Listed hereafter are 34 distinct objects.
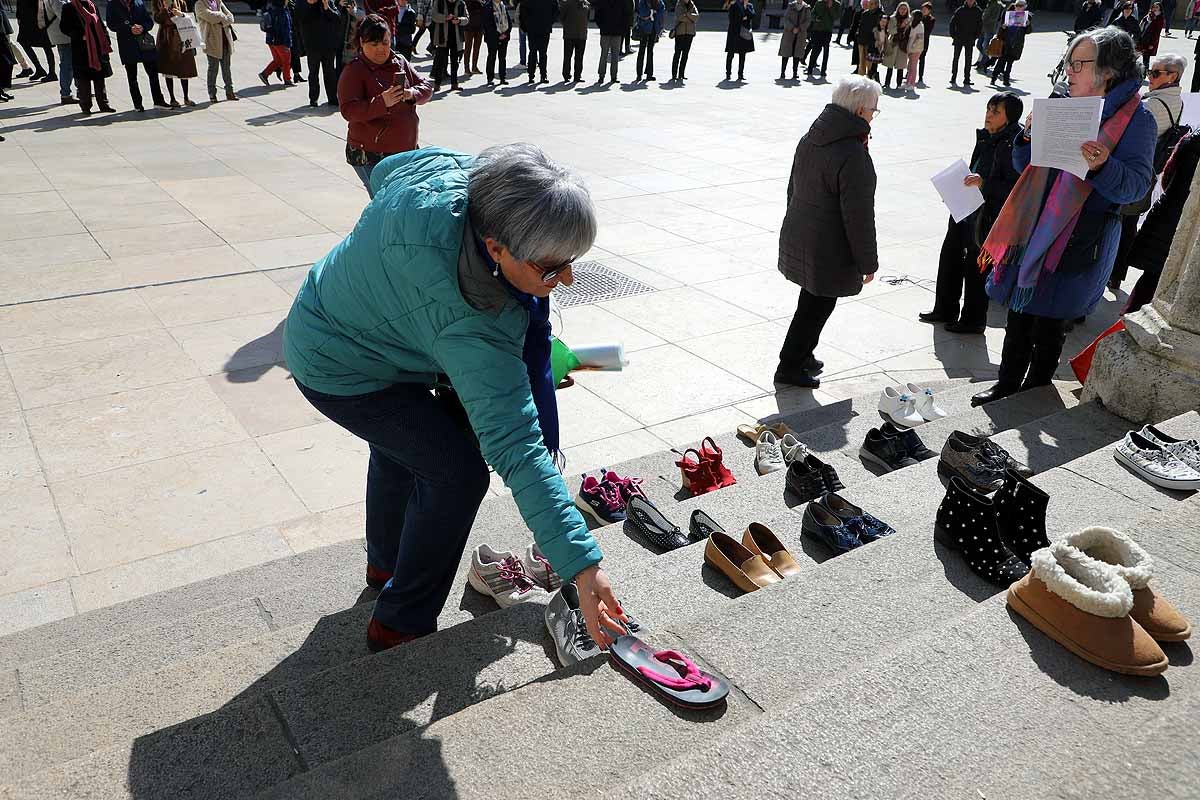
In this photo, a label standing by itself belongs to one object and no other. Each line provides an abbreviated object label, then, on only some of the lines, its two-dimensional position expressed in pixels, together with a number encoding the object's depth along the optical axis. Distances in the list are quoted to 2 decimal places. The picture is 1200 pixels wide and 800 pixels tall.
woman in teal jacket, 2.33
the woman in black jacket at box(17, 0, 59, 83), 14.12
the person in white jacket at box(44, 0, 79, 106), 13.73
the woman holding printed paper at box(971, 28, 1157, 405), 4.53
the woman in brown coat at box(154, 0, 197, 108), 13.70
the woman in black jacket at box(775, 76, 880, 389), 5.28
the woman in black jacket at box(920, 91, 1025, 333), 6.20
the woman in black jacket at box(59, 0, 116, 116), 13.01
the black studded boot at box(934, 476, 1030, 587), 3.20
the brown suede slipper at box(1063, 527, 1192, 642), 2.70
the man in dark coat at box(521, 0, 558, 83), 18.06
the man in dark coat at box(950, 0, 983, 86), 20.97
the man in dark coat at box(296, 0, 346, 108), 14.78
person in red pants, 16.22
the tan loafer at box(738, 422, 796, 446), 5.07
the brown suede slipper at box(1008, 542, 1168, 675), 2.55
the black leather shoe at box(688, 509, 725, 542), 3.82
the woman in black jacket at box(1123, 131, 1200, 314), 6.19
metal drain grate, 7.39
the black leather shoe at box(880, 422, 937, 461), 4.69
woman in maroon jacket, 6.61
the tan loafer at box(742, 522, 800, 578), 3.50
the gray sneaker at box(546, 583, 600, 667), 2.94
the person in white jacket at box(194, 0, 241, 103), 14.56
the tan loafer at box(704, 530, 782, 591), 3.33
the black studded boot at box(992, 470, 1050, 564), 3.29
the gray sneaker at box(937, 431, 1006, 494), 3.94
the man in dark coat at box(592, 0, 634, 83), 18.80
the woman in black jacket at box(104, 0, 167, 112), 13.37
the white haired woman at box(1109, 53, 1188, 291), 6.98
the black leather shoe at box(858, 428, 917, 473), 4.68
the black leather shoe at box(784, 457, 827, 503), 4.19
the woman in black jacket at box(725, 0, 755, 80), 19.58
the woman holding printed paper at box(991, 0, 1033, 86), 21.08
